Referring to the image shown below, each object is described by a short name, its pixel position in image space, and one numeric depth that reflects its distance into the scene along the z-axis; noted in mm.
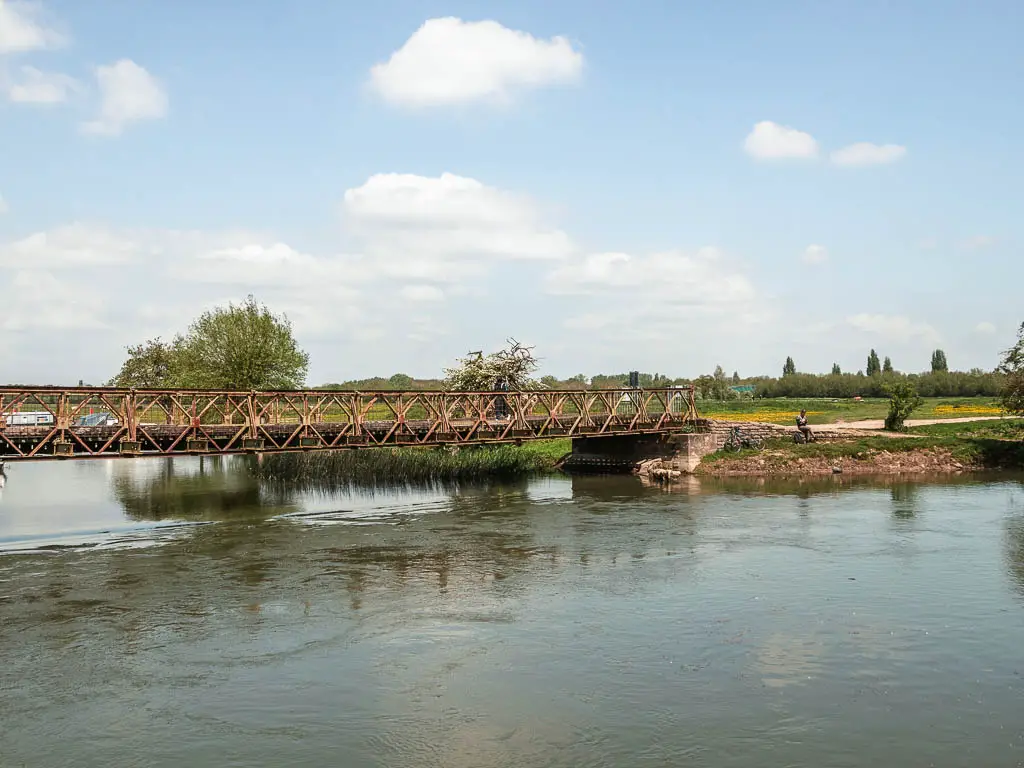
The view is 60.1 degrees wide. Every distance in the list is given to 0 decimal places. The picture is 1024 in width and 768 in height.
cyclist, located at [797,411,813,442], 47812
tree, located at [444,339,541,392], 57906
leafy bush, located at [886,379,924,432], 50688
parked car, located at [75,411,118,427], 54875
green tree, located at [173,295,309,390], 54312
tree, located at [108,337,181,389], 69938
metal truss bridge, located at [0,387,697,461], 28297
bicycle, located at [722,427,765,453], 47938
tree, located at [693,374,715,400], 101356
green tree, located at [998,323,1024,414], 44406
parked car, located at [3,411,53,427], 55338
